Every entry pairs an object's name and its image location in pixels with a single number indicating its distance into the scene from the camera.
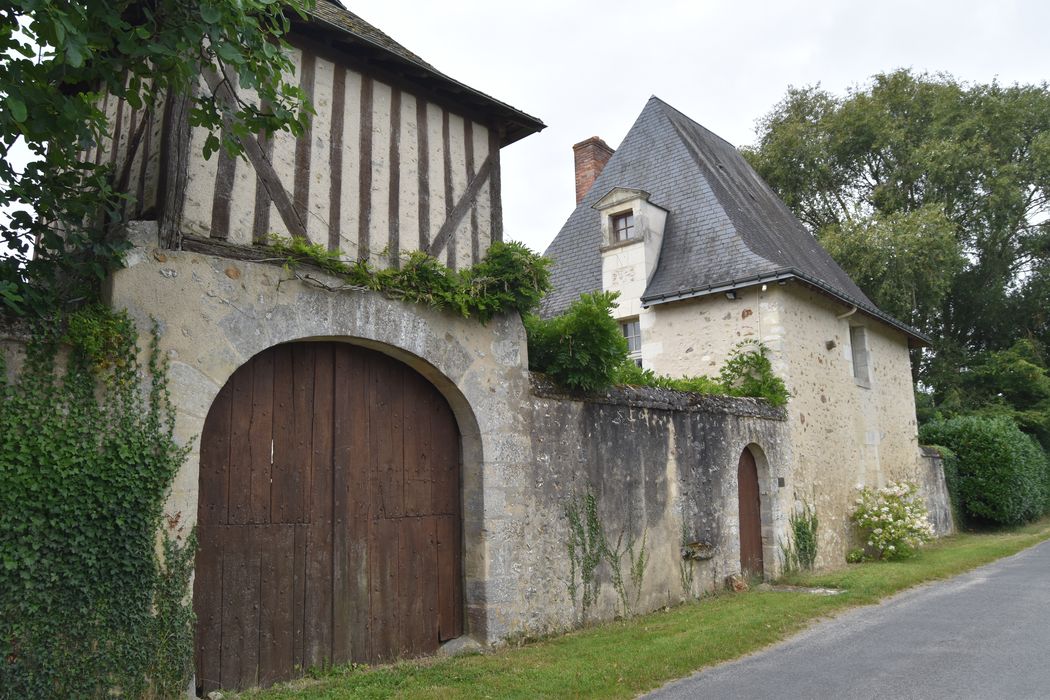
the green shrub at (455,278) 4.91
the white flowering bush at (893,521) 10.69
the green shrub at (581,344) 6.31
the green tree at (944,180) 19.17
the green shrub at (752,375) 9.70
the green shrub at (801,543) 9.49
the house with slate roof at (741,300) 10.20
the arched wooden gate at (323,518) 4.49
